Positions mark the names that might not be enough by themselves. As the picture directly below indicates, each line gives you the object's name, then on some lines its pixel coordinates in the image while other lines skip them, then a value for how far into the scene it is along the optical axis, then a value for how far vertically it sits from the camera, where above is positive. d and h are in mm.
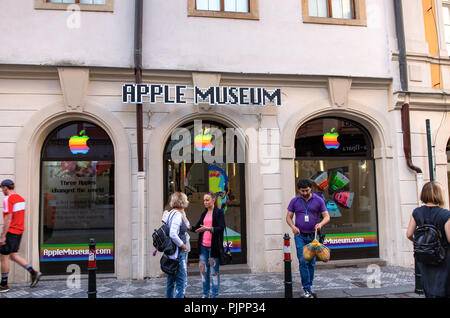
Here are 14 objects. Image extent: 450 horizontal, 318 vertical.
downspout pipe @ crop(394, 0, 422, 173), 8227 +2807
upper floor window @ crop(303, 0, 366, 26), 8242 +4425
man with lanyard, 5672 -398
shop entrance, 7973 +563
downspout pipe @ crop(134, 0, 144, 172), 7291 +2818
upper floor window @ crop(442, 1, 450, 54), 9125 +4521
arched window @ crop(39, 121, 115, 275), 7469 +147
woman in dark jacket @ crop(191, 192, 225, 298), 5359 -626
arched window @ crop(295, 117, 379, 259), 8414 +500
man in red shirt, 6340 -478
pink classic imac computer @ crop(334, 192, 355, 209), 8547 -49
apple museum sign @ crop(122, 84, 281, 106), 7176 +2205
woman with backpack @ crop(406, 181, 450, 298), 3439 -456
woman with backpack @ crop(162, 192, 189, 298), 4844 -506
